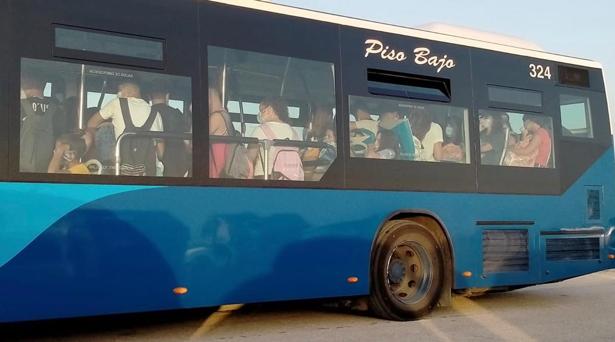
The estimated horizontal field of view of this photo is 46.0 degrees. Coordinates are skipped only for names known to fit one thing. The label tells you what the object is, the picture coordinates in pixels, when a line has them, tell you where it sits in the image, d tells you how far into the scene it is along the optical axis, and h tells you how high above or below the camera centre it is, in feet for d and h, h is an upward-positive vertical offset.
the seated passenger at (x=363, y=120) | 24.94 +2.89
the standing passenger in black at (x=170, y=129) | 20.71 +2.26
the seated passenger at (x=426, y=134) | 26.37 +2.48
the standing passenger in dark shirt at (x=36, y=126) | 18.47 +2.19
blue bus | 18.90 +1.40
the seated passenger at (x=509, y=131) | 28.68 +2.73
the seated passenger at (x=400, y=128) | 25.70 +2.67
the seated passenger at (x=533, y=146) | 28.84 +2.16
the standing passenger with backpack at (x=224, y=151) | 21.57 +1.66
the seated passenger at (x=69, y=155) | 18.93 +1.45
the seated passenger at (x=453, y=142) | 27.01 +2.22
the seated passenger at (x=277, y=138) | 22.66 +2.12
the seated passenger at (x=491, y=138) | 27.91 +2.43
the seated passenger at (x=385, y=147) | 25.18 +1.97
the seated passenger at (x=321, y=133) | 23.77 +2.35
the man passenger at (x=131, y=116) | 19.92 +2.59
